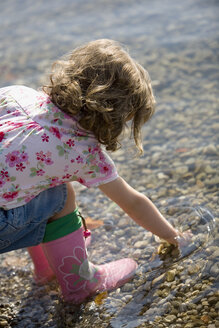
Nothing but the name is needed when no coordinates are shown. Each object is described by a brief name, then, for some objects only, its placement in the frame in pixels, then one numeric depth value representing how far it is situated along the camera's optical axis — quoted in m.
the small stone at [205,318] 2.61
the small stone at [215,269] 2.93
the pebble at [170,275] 2.99
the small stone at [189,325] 2.61
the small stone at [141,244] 3.39
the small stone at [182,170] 4.13
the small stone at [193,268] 2.99
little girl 2.56
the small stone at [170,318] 2.68
